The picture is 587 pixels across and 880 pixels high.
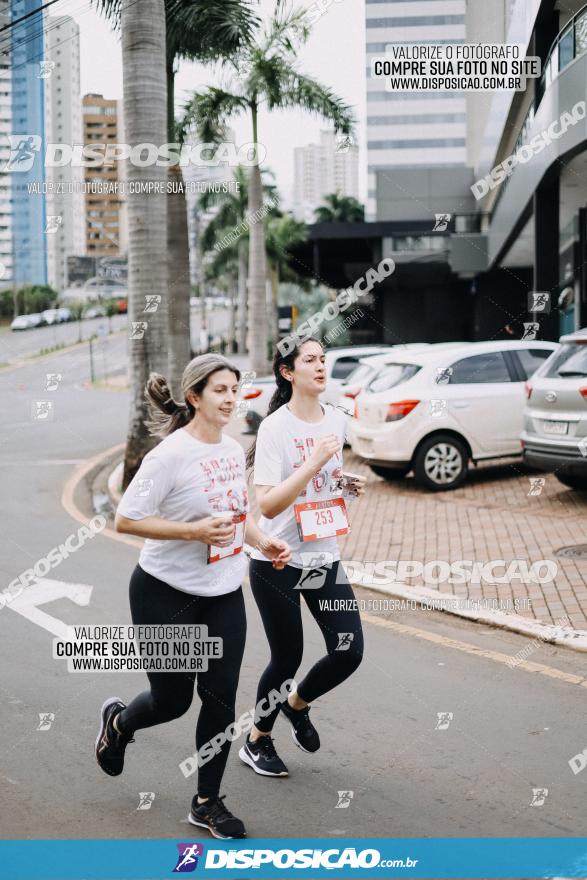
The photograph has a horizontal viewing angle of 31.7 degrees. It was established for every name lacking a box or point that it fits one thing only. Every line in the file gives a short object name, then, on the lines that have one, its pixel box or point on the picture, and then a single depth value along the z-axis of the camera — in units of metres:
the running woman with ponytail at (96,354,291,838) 3.88
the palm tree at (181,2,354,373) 23.14
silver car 10.27
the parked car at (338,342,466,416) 14.41
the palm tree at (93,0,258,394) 17.95
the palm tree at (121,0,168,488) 11.96
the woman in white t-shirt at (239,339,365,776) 4.39
